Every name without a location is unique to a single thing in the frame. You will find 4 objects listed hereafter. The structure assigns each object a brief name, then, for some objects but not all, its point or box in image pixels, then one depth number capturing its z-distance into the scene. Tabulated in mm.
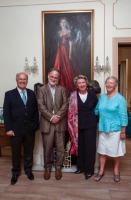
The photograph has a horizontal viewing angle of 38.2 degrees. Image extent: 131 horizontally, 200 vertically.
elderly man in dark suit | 2352
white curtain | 6512
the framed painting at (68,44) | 3029
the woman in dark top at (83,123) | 2500
